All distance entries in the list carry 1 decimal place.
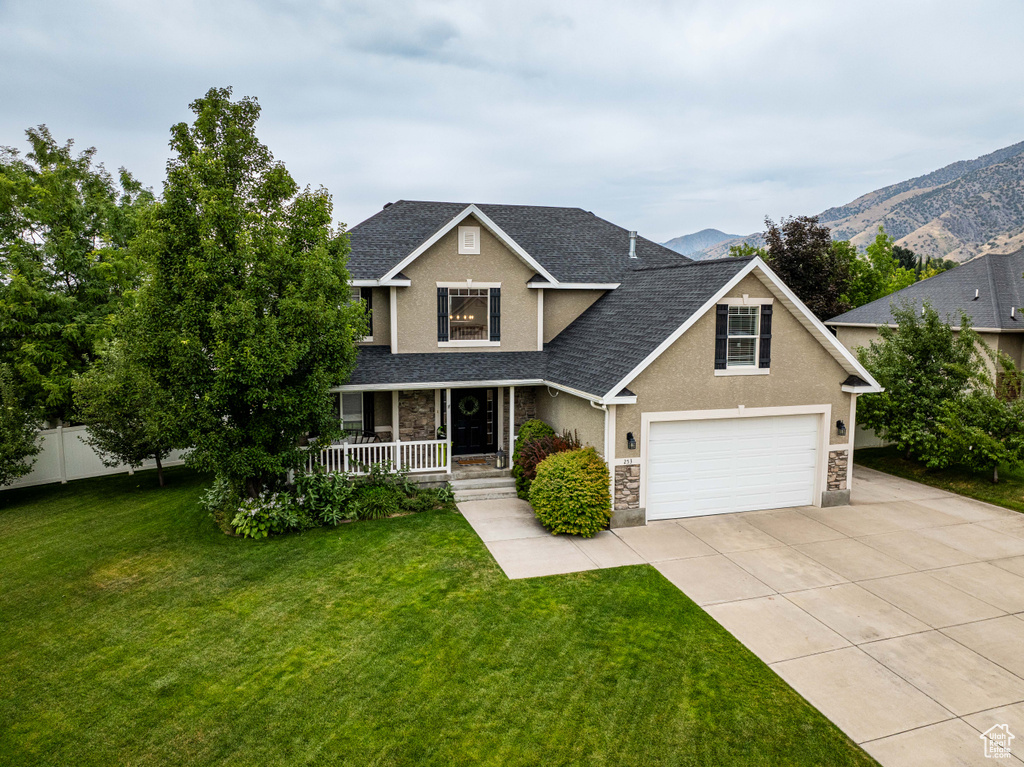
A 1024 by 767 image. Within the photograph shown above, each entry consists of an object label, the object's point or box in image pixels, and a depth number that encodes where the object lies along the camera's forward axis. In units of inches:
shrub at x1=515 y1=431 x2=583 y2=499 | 516.1
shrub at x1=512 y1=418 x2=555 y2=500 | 542.0
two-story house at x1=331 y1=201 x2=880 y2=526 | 468.4
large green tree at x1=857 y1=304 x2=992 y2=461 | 574.9
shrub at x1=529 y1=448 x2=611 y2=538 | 443.5
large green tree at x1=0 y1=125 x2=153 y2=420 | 692.7
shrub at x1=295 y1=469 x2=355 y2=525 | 473.4
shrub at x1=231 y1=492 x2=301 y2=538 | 448.8
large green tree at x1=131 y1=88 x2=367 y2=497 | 399.9
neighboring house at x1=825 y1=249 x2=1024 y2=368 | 749.3
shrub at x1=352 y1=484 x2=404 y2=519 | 487.8
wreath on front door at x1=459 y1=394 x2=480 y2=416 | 610.5
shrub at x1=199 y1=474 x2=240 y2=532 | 469.4
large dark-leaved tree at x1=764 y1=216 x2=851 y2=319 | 1059.3
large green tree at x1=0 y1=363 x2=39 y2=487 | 561.4
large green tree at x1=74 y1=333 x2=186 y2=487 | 547.8
